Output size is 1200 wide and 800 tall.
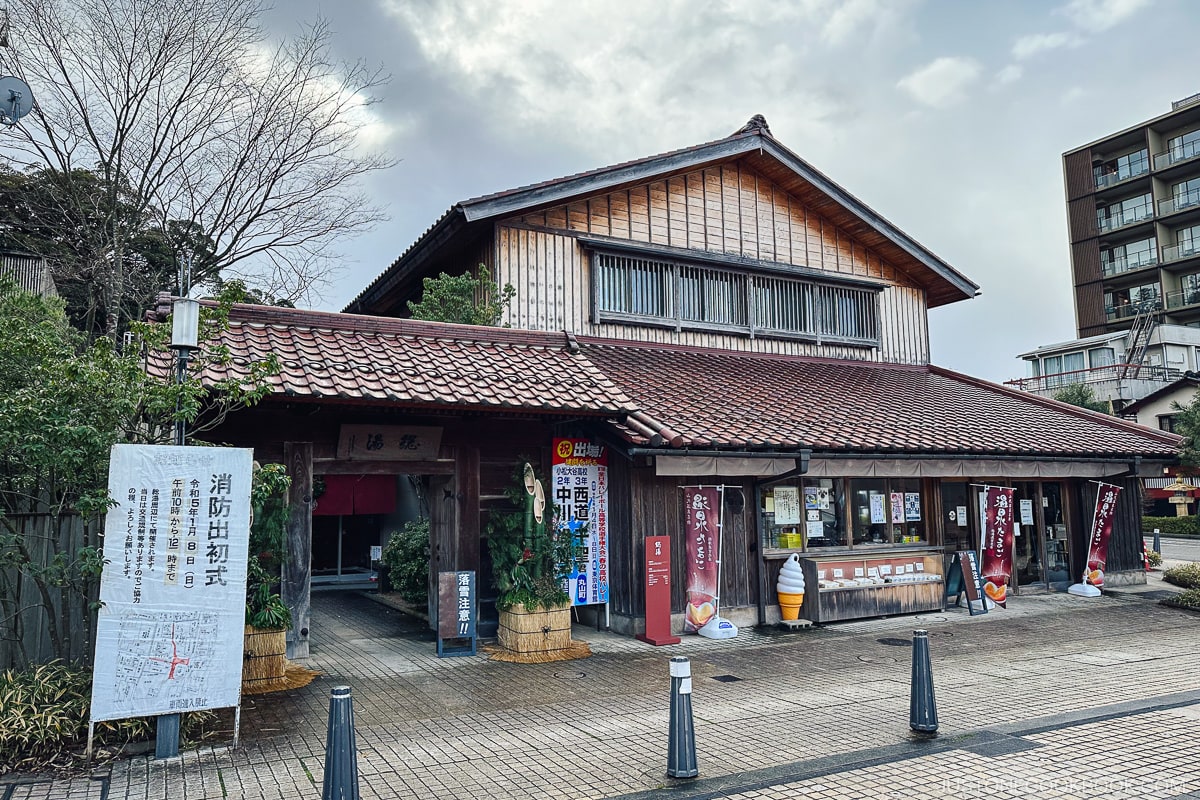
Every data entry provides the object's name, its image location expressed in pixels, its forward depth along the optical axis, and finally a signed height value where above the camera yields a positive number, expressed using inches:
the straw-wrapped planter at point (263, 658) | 319.6 -66.2
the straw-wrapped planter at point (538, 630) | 377.4 -66.2
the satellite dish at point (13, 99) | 333.7 +171.2
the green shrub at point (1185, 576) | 598.5 -73.0
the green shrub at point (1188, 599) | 518.0 -78.0
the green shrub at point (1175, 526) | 1200.2 -69.2
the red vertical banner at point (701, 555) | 427.5 -35.7
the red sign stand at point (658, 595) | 405.7 -54.1
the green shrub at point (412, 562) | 501.7 -44.2
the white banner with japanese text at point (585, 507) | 425.4 -8.6
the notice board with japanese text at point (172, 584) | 235.0 -26.4
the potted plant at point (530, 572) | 379.6 -39.3
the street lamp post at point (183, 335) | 259.3 +53.4
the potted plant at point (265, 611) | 321.1 -47.6
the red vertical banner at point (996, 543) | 522.6 -38.7
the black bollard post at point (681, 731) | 220.1 -67.2
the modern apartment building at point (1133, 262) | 1577.3 +486.9
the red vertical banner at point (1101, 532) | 557.6 -35.3
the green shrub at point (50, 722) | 230.2 -66.6
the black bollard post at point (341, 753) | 182.4 -60.2
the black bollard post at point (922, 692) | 253.8 -66.9
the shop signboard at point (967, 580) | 505.4 -61.4
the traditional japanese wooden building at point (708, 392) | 384.5 +54.0
